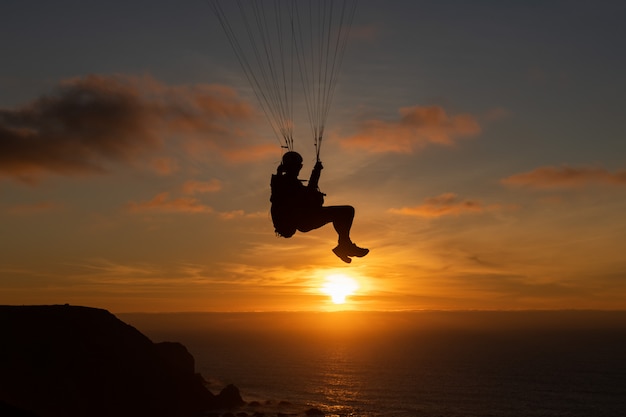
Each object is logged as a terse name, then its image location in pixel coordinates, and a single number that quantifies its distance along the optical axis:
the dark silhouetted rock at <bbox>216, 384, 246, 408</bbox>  103.61
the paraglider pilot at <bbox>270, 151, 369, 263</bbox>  14.48
